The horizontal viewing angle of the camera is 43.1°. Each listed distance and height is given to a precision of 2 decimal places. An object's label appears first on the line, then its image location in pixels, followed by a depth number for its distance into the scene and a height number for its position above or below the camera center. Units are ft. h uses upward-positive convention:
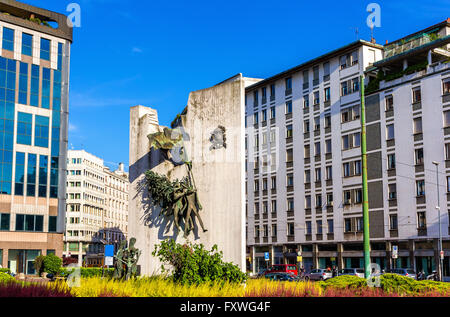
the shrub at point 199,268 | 58.85 -3.66
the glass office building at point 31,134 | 215.31 +39.17
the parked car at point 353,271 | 176.08 -12.36
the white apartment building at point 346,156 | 196.65 +30.06
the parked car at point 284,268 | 197.98 -12.87
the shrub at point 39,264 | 191.31 -9.85
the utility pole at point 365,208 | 66.59 +2.80
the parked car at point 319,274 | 191.11 -14.15
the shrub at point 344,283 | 57.88 -5.22
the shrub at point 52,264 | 187.93 -9.88
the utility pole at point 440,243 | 176.96 -3.79
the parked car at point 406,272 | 164.88 -11.73
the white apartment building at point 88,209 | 415.85 +19.29
